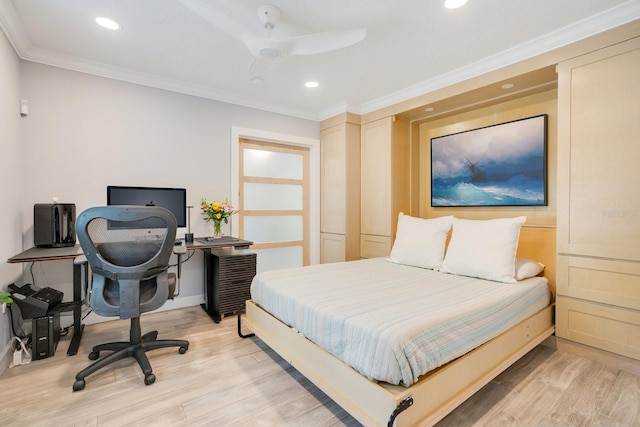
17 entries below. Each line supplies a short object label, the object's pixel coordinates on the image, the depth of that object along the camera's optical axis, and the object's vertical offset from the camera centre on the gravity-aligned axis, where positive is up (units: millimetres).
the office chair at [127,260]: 1886 -325
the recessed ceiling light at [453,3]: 1995 +1393
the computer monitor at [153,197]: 2928 +142
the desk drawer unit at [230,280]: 3074 -725
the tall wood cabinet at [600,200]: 2090 +70
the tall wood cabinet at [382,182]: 3775 +373
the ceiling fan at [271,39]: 1757 +1087
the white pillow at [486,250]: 2432 -347
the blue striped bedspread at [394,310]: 1402 -583
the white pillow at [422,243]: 2898 -327
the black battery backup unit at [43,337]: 2229 -941
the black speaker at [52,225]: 2520 -114
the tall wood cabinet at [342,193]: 4070 +243
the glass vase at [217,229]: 3383 -203
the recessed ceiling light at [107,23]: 2215 +1421
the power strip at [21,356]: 2170 -1050
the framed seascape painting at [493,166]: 2861 +473
